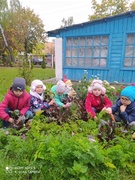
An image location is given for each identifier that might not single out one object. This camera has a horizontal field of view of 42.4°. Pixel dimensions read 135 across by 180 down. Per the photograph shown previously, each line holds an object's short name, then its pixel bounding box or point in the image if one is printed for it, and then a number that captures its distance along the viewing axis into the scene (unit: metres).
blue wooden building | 7.43
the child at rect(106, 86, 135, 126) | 2.88
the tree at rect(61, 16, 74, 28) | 56.54
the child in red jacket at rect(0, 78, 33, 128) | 3.03
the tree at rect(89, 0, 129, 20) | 27.41
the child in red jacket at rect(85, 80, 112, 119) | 3.49
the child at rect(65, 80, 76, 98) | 3.88
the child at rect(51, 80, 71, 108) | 3.60
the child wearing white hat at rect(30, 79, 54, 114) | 3.49
